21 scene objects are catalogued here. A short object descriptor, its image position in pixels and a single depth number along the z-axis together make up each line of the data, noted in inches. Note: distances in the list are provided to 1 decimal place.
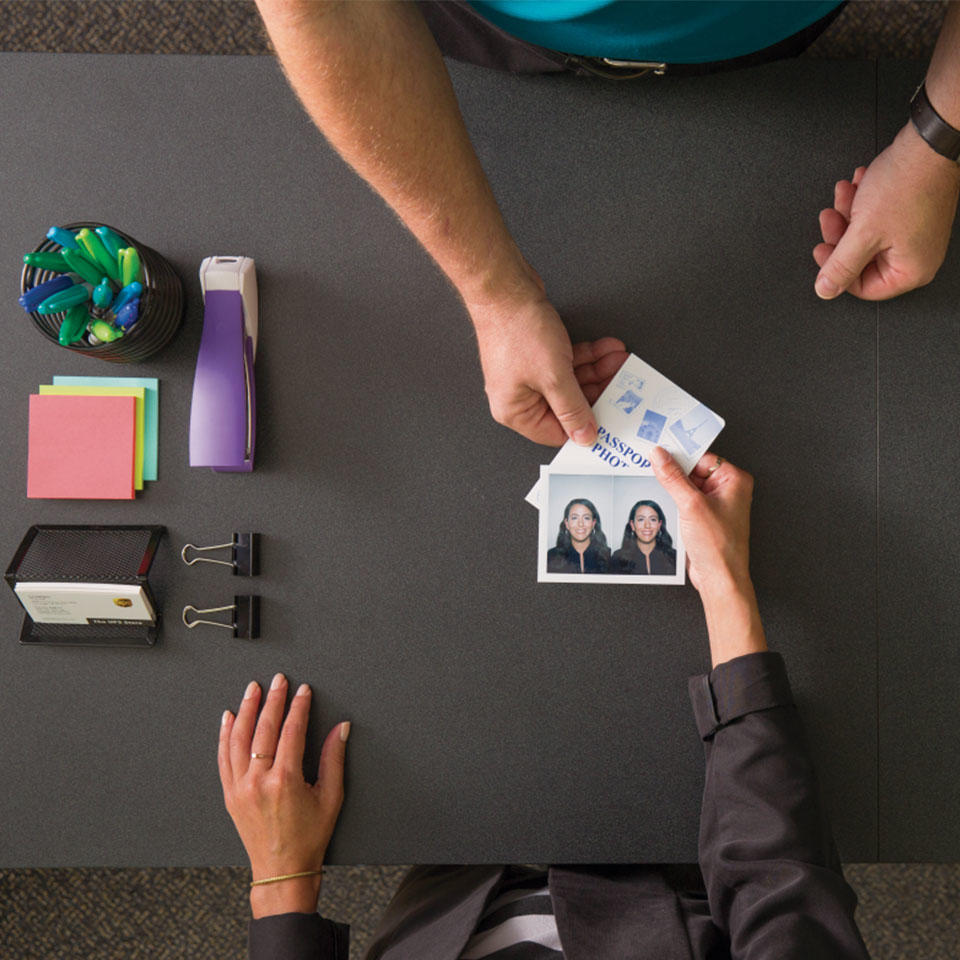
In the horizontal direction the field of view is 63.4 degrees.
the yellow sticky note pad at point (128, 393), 39.1
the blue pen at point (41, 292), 33.0
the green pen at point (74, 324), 33.9
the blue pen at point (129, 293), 34.3
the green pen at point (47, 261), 32.7
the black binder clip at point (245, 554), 39.0
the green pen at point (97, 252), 33.5
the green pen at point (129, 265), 33.9
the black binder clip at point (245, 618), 38.9
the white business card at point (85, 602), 36.4
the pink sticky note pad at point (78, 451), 38.9
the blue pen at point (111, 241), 33.9
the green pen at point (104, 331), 34.5
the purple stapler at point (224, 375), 36.4
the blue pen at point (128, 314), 34.4
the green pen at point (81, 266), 33.3
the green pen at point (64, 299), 33.2
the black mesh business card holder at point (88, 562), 37.9
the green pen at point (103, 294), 33.7
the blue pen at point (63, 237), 33.2
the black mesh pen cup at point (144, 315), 35.4
